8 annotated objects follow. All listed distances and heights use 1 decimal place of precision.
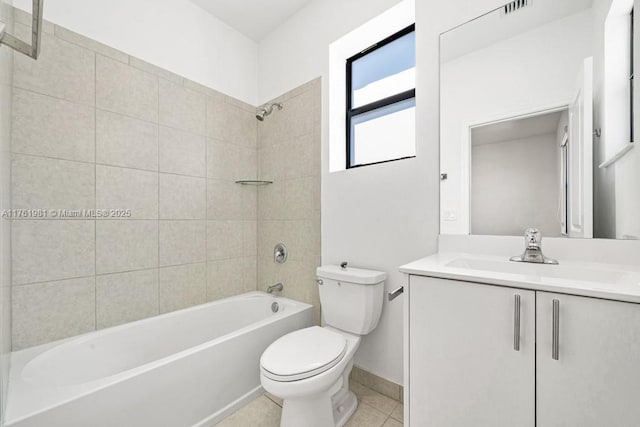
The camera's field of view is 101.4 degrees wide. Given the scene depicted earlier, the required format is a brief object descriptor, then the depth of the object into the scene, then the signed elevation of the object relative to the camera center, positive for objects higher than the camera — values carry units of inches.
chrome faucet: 40.6 -5.2
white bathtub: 38.0 -29.6
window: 69.2 +31.5
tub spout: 84.0 -23.8
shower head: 81.7 +33.4
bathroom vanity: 24.9 -14.5
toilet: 43.6 -25.7
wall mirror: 38.5 +16.1
